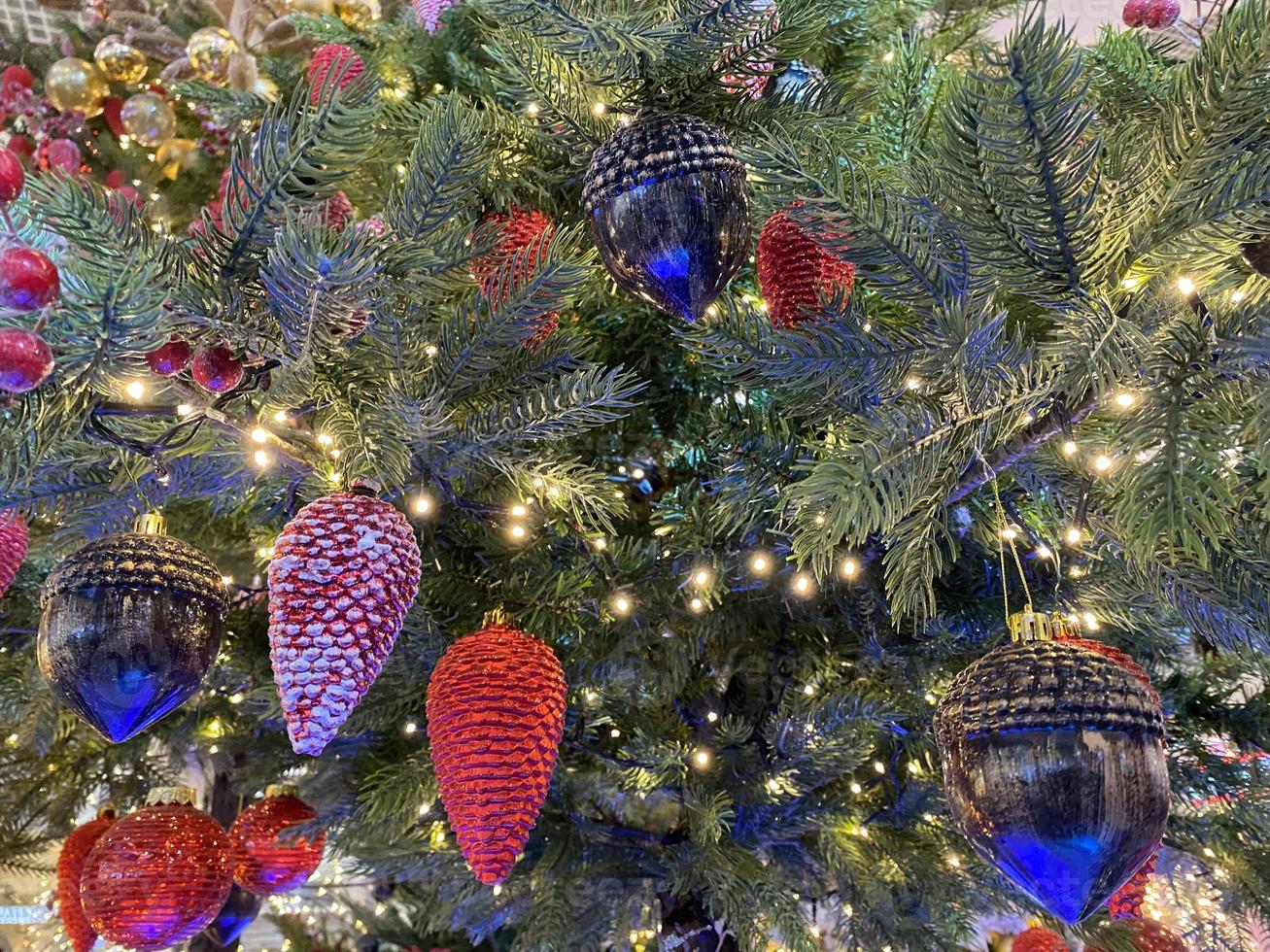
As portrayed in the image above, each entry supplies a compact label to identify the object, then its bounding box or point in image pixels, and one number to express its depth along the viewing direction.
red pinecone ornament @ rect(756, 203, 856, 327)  0.53
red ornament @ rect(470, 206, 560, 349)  0.48
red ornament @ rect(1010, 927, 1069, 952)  0.75
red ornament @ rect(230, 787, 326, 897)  0.79
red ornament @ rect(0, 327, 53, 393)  0.32
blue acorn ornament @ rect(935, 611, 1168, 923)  0.34
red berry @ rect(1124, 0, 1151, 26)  0.69
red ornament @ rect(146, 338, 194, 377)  0.41
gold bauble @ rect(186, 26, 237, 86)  1.13
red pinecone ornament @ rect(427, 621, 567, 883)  0.47
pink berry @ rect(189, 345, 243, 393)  0.41
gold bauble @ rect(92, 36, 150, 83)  1.20
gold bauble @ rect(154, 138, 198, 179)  1.19
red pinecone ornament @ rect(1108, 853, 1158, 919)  0.55
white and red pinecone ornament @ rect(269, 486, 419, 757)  0.37
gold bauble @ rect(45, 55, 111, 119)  1.20
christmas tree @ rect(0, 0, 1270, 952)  0.34
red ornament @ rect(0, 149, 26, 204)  0.39
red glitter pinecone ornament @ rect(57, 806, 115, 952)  0.84
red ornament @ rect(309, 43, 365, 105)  0.72
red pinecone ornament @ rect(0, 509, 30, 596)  0.52
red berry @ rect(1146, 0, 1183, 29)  0.68
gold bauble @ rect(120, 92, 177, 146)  1.14
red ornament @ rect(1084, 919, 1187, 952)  0.69
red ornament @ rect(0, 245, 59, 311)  0.33
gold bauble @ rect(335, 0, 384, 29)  1.06
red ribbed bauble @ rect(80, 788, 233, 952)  0.68
